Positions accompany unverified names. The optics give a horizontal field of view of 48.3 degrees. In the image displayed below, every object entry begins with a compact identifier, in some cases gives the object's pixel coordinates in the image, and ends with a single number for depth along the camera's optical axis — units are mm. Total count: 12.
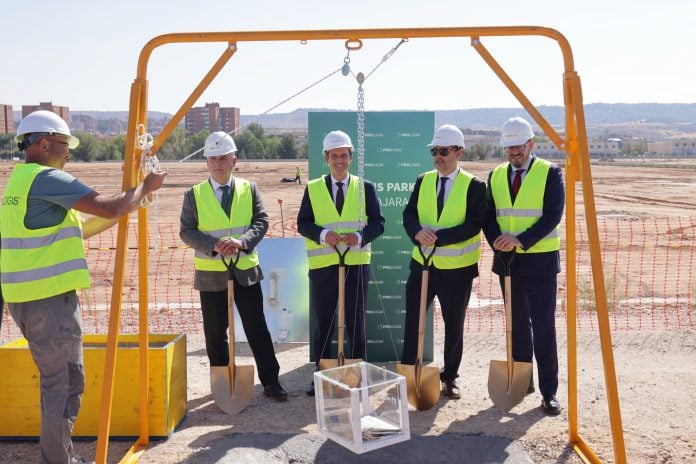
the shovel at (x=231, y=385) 6320
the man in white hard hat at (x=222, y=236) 6309
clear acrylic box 5035
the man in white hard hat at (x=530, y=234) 6238
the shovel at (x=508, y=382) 6332
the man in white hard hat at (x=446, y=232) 6414
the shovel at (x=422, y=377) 6320
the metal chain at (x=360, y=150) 5639
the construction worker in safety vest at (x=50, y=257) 4570
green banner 7777
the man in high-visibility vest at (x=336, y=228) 6637
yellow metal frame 4871
